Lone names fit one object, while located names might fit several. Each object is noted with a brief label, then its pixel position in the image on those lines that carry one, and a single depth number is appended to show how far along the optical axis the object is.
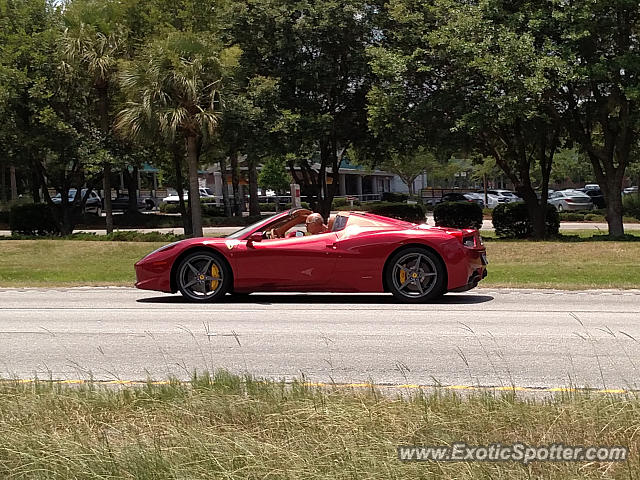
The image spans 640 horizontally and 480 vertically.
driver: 12.28
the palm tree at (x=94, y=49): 29.58
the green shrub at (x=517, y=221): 29.16
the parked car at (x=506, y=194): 67.64
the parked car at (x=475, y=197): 65.34
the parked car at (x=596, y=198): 53.81
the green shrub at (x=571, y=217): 45.50
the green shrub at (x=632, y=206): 44.91
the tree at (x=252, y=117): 28.56
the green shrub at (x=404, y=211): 32.75
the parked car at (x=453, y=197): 62.30
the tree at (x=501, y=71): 23.69
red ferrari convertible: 11.72
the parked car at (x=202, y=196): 69.51
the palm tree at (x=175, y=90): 25.89
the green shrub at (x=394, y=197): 67.16
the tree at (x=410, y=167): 70.38
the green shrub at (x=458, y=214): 31.80
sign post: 18.00
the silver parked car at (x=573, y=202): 52.69
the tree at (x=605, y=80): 23.52
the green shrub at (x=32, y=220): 31.45
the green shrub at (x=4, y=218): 45.96
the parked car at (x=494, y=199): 66.79
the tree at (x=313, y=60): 29.67
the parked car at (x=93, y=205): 53.25
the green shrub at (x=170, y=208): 60.26
